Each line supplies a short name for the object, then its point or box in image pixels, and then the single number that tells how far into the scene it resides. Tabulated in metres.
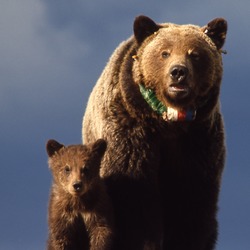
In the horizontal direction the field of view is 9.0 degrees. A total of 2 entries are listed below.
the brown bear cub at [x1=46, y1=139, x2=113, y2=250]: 17.34
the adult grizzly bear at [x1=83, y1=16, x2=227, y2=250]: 17.84
